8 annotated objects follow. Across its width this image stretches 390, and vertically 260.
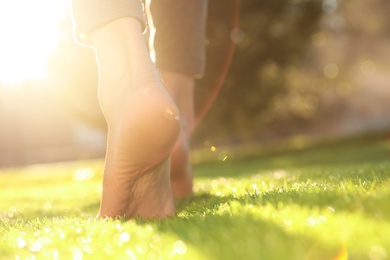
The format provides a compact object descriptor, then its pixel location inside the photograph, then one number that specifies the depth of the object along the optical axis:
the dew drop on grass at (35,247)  0.56
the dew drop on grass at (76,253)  0.51
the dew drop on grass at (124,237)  0.55
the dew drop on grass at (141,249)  0.50
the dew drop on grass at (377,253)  0.41
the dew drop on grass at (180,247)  0.48
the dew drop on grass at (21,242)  0.59
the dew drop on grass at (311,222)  0.50
